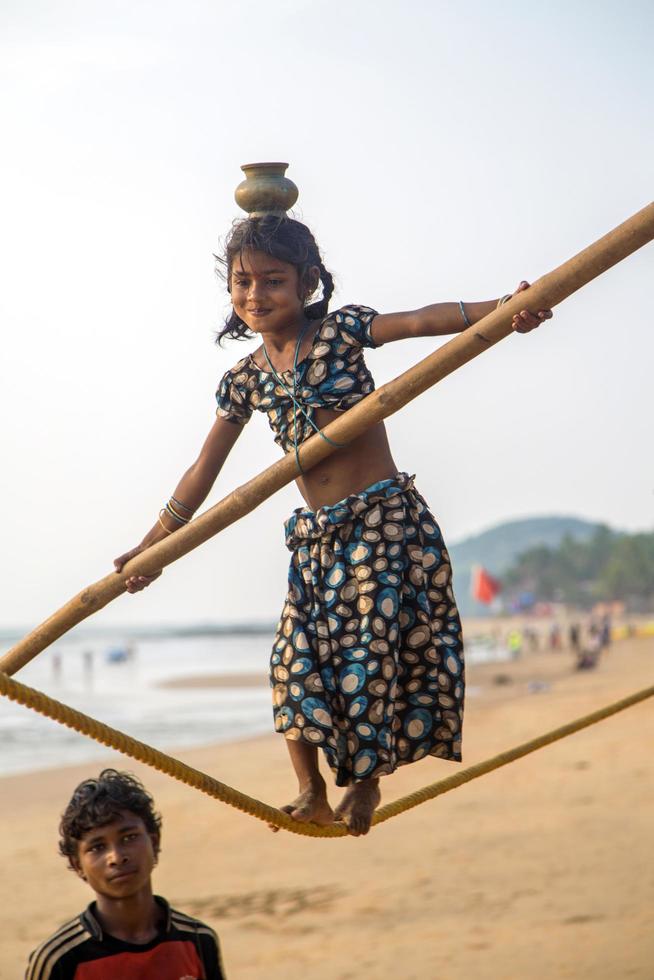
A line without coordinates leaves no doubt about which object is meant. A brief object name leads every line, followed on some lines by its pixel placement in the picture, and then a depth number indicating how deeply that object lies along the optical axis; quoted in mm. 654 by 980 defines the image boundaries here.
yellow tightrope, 5793
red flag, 115694
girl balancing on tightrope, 6176
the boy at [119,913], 5516
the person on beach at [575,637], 93594
